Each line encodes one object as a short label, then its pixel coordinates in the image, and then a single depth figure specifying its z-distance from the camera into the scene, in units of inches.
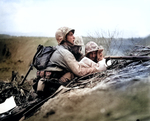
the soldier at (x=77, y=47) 138.0
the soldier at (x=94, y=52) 138.8
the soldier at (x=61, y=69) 111.8
